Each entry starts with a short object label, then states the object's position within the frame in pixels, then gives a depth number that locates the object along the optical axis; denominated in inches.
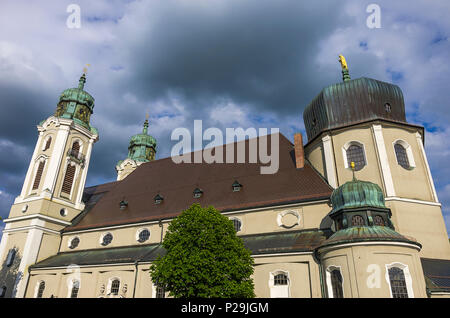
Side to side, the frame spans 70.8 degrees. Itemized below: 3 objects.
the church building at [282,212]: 601.9
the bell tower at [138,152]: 1916.8
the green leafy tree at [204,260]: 560.1
